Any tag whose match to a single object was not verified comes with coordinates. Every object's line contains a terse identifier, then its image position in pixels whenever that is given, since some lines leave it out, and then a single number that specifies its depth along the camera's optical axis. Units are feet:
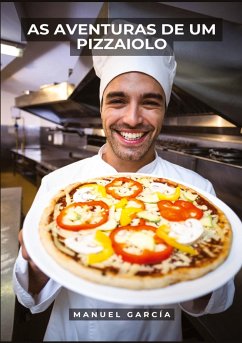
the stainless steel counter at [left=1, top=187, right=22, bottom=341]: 3.71
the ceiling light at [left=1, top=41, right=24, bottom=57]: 9.45
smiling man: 3.03
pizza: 2.00
